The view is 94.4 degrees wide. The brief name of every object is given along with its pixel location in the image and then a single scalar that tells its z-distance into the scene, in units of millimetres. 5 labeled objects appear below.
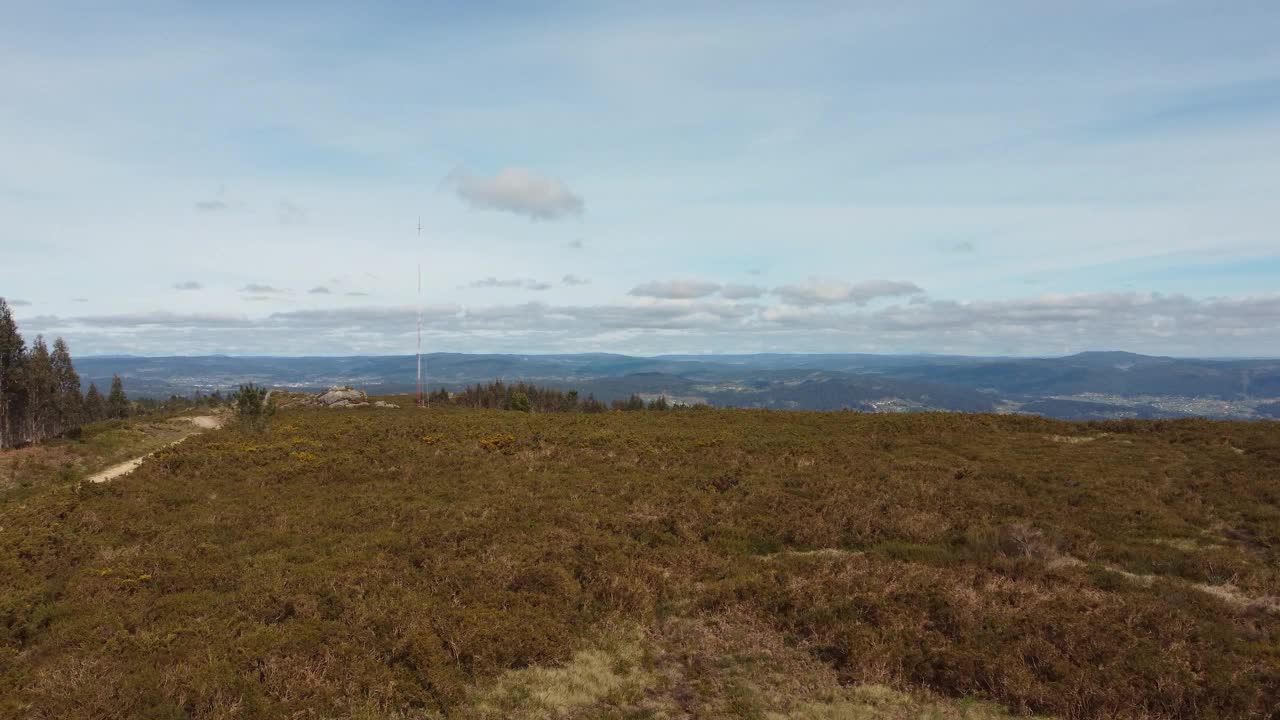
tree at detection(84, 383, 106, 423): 121000
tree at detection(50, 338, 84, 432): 88494
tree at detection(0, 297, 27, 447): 65938
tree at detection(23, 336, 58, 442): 71188
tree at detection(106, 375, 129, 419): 122625
